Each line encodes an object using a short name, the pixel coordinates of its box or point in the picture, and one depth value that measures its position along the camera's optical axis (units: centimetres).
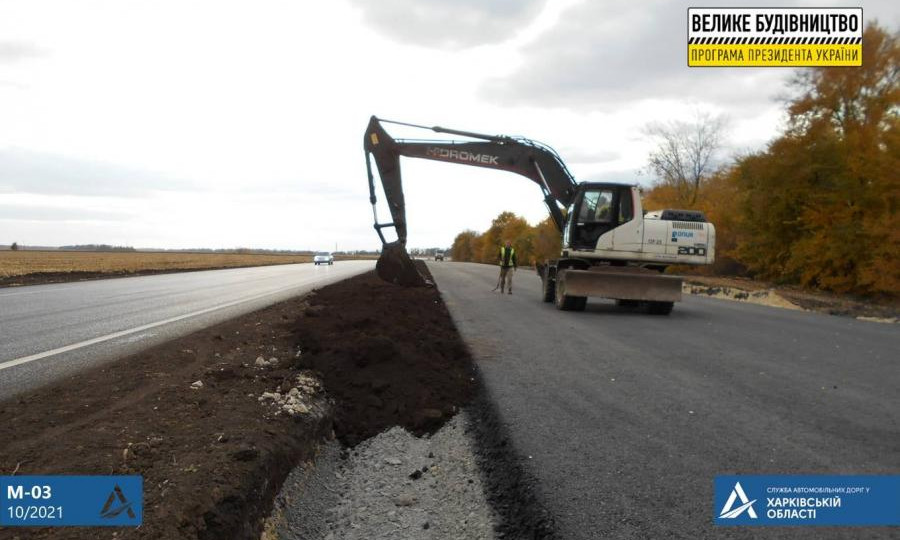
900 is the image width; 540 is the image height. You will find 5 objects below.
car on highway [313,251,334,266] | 5731
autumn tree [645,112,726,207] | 4688
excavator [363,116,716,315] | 1316
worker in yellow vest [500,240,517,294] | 1923
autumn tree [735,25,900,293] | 2166
